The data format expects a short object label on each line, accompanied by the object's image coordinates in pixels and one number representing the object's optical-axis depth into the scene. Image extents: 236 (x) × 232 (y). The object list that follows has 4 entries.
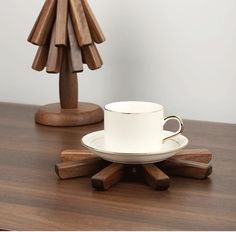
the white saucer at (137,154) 1.16
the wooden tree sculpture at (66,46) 1.43
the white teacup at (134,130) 1.17
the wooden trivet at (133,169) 1.14
